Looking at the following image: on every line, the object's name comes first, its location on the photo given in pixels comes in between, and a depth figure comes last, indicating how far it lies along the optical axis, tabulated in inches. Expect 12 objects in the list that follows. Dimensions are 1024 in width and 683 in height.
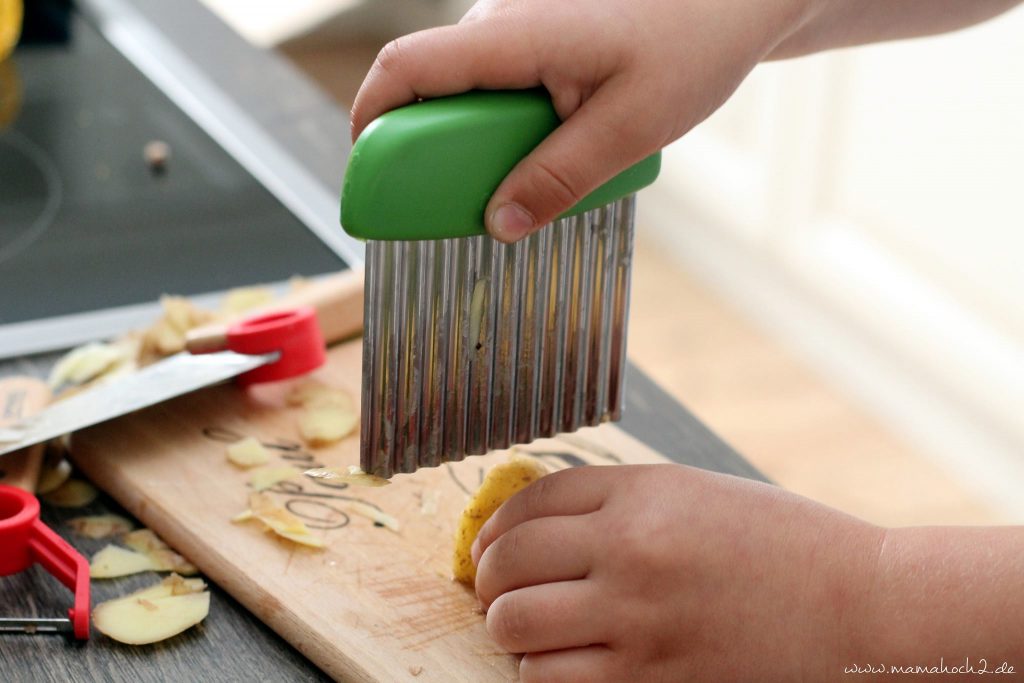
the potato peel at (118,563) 24.7
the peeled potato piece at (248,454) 26.6
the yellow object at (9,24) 38.2
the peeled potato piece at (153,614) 23.7
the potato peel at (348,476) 23.9
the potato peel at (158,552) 25.0
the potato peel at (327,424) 27.1
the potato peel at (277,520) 25.2
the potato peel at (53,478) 26.1
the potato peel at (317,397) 27.8
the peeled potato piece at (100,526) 25.5
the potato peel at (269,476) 26.2
